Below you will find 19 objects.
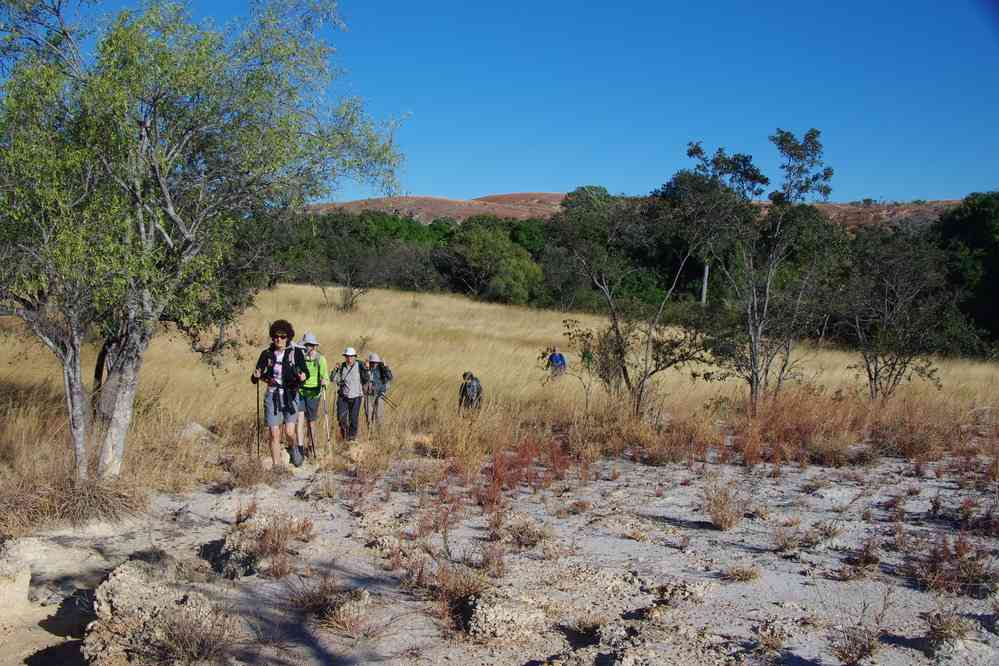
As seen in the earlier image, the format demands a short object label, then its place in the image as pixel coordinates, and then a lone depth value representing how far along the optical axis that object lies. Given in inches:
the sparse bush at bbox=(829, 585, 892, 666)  154.6
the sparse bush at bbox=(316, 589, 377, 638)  179.5
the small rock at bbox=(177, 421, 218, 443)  347.7
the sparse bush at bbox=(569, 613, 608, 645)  173.6
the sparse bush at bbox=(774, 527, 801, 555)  219.3
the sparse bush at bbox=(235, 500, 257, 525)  256.7
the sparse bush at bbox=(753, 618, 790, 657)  161.5
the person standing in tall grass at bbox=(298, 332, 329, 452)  342.0
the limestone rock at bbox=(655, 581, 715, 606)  188.7
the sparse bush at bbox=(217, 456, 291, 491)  294.0
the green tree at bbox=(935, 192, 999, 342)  1134.4
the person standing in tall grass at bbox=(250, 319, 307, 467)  314.2
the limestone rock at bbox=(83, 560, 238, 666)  174.9
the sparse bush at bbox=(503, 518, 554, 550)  230.1
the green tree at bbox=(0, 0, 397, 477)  248.1
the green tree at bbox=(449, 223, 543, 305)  1712.6
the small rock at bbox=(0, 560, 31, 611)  209.0
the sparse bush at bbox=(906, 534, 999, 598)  187.3
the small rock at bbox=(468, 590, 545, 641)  175.5
